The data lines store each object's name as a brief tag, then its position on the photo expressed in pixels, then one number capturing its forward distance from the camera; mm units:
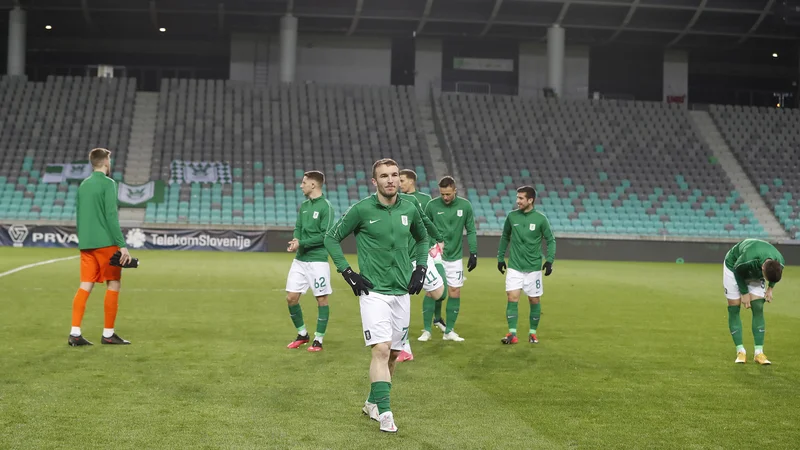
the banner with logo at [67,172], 34875
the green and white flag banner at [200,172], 35562
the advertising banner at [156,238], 30562
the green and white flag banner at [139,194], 34062
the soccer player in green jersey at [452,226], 11336
